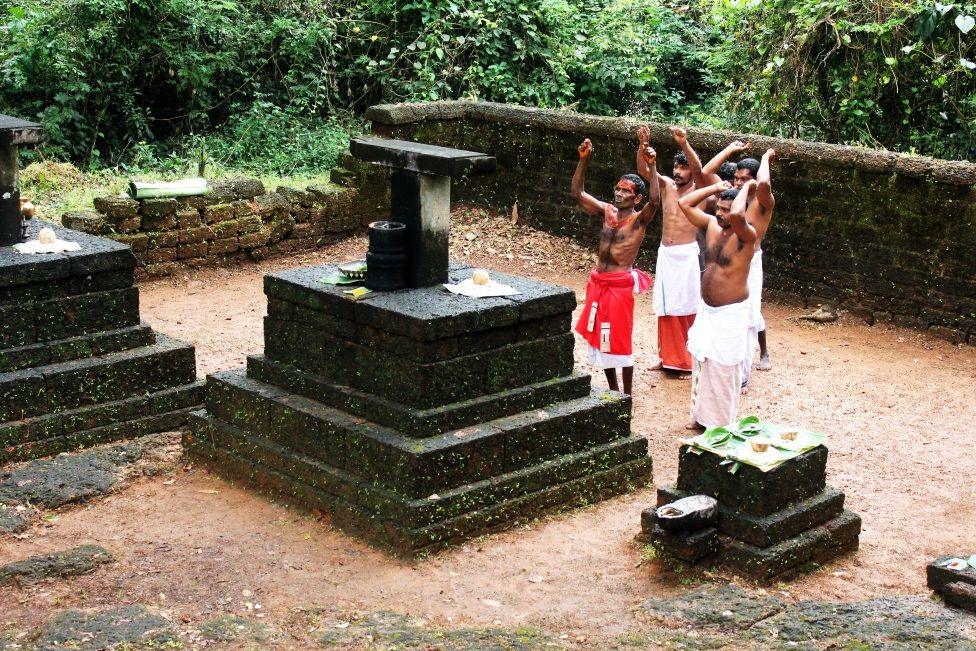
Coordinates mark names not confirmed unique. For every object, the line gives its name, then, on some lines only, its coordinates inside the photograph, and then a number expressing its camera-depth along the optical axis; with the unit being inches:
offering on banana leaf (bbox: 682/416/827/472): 225.9
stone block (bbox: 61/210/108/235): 396.8
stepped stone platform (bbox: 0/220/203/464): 274.5
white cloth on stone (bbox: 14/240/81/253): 283.6
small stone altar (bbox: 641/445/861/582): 221.6
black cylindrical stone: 254.8
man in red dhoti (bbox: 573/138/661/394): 317.7
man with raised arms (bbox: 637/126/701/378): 347.6
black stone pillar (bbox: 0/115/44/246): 281.9
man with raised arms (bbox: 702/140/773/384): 338.0
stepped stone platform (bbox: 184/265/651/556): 240.1
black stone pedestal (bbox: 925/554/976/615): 204.8
